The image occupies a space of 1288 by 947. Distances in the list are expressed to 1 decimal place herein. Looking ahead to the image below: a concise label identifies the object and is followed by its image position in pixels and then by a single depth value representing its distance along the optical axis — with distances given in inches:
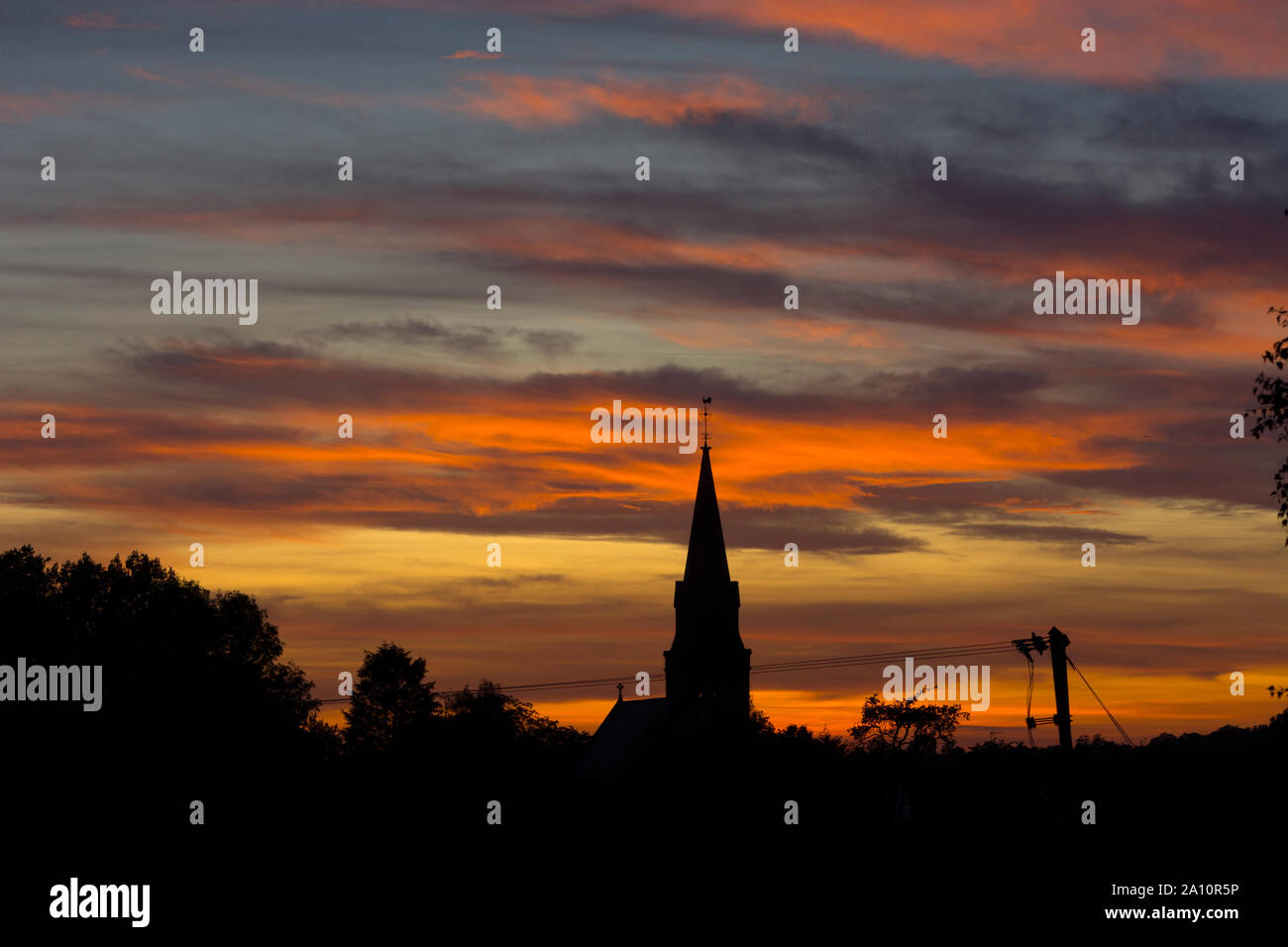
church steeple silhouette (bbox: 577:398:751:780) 3902.6
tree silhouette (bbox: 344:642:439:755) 4790.8
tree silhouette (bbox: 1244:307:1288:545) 1217.4
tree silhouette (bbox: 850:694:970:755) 5502.0
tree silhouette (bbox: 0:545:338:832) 2657.5
